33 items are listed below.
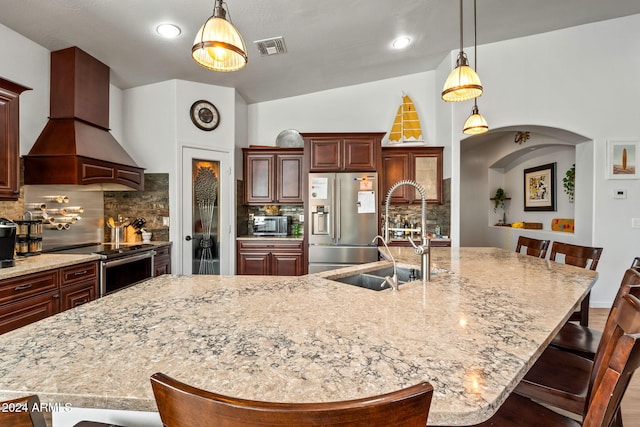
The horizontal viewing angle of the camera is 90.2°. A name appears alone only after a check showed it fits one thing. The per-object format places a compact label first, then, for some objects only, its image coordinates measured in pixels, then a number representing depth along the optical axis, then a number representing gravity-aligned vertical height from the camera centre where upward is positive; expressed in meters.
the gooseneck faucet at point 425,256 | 1.69 -0.25
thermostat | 3.92 +0.21
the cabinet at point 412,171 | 4.62 +0.57
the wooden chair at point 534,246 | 2.67 -0.31
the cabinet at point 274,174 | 4.76 +0.54
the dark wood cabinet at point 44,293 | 2.04 -0.61
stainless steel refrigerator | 4.34 -0.15
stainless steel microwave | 4.79 -0.24
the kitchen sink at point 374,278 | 1.93 -0.42
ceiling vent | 3.36 +1.78
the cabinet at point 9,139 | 2.43 +0.55
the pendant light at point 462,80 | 2.08 +0.86
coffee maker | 2.21 -0.23
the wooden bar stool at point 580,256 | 1.99 -0.33
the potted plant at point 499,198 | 6.42 +0.24
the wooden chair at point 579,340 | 1.53 -0.66
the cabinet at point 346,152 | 4.46 +0.82
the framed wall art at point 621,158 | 3.92 +0.64
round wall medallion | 4.16 +1.26
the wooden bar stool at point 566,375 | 0.98 -0.66
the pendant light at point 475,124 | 3.08 +0.83
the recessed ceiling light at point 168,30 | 2.92 +1.68
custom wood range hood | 2.95 +0.75
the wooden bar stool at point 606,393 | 0.63 -0.39
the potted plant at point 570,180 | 4.73 +0.45
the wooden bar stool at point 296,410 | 0.44 -0.28
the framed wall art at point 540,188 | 5.28 +0.39
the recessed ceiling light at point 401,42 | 3.79 +2.04
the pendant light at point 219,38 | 1.54 +0.85
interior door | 4.11 -0.03
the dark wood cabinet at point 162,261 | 3.66 -0.60
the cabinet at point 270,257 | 4.47 -0.66
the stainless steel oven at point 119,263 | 2.88 -0.52
